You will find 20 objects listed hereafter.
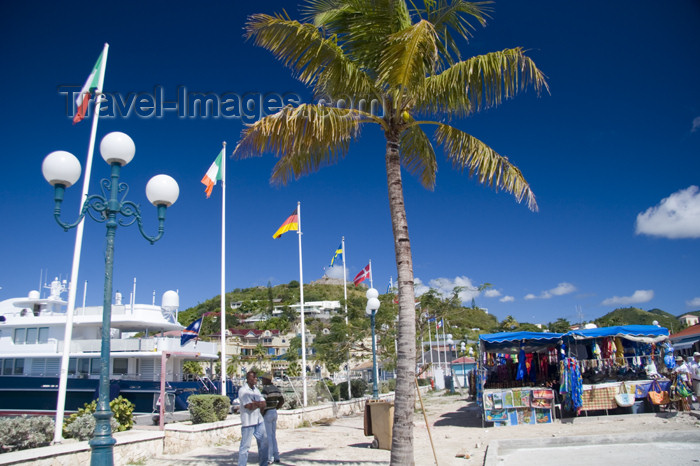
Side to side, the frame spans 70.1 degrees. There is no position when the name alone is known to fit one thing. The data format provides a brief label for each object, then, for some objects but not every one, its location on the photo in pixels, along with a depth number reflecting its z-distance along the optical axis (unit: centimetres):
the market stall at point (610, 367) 1373
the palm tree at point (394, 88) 733
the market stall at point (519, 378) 1386
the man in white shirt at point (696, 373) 1389
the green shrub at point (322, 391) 1959
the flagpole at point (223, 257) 1602
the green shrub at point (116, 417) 1024
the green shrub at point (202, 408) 1194
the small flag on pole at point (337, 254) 2670
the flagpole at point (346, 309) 2438
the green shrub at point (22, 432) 814
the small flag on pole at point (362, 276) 2587
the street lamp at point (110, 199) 601
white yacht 1884
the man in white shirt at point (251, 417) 771
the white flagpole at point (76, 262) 1032
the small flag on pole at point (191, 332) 1727
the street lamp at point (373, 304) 1431
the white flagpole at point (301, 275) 1844
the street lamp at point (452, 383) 3069
